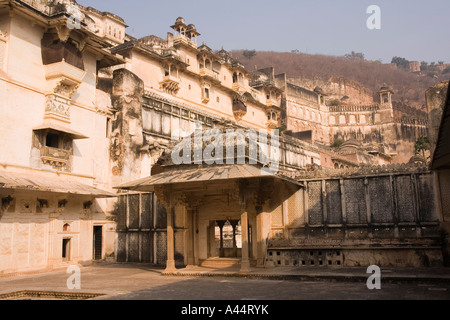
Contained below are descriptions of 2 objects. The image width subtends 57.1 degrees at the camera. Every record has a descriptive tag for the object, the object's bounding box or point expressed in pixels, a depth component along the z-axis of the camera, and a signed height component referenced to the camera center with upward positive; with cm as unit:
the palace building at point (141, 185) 1691 +183
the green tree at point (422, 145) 6281 +1157
